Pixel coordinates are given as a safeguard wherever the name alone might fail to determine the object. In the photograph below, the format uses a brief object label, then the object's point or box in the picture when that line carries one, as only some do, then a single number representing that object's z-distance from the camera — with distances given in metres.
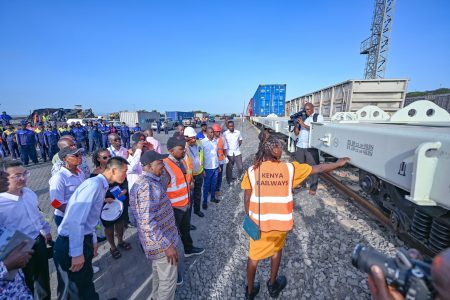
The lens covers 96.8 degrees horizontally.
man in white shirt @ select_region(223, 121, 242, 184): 5.59
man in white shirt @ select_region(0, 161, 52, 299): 1.78
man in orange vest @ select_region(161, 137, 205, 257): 2.56
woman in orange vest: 1.85
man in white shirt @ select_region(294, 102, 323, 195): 4.48
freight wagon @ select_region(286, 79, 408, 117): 6.11
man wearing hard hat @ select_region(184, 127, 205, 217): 3.77
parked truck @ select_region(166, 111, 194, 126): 38.04
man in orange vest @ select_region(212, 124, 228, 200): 4.88
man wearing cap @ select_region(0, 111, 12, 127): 14.95
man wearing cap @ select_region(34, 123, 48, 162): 10.26
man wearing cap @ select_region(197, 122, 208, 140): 5.18
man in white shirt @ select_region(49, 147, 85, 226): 2.34
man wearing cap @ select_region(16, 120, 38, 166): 8.90
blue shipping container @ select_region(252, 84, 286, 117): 18.50
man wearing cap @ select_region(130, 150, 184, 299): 1.73
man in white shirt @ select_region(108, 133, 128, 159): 3.90
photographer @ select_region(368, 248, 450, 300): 0.66
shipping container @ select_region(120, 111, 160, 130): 26.80
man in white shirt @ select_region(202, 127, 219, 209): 4.38
